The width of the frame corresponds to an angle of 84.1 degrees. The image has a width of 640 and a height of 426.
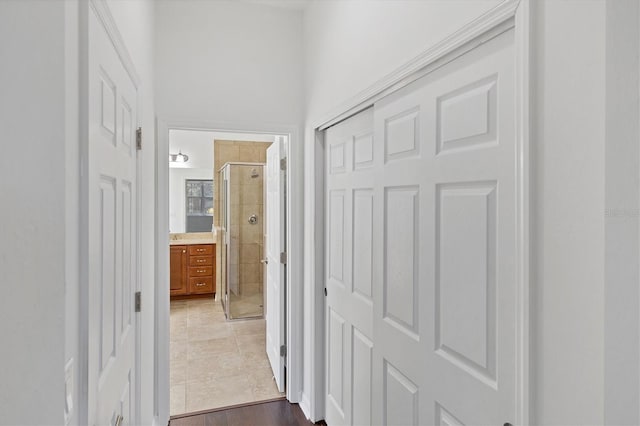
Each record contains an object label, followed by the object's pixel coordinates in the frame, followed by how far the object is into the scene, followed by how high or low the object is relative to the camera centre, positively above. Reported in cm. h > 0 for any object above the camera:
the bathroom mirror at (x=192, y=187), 570 +42
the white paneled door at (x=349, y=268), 180 -31
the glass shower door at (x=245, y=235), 478 -30
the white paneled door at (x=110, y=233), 95 -7
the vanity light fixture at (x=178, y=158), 551 +86
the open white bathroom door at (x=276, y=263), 279 -42
